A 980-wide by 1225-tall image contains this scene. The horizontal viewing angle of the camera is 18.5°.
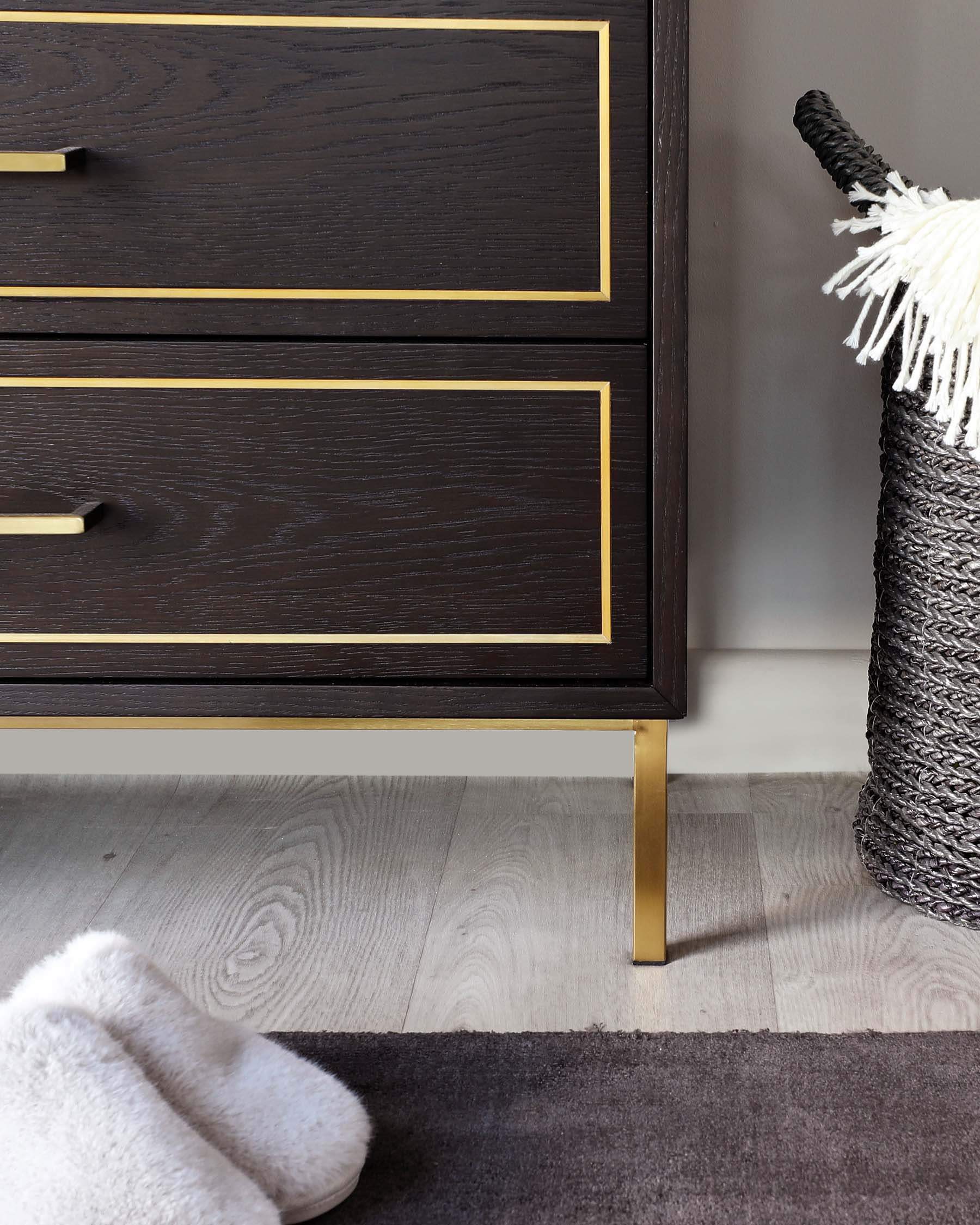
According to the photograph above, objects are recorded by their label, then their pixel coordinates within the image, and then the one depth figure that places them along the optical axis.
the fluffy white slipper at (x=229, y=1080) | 1.65
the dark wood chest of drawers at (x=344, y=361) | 1.76
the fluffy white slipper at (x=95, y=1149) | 1.59
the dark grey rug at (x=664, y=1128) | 1.66
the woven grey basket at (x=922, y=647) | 1.88
